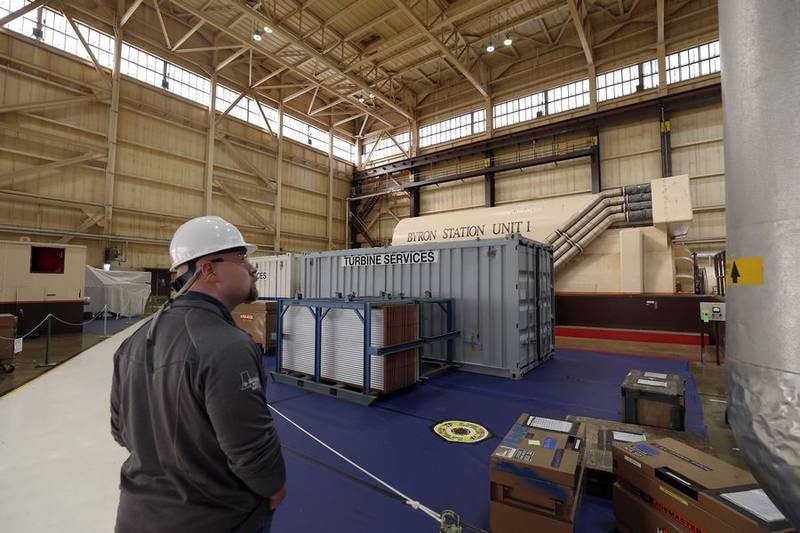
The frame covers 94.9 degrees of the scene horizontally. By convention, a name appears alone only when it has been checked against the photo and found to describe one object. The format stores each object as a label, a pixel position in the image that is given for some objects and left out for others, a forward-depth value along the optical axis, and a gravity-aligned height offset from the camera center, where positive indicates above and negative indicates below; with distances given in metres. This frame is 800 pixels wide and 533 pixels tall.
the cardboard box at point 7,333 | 7.05 -0.97
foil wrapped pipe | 1.18 +0.17
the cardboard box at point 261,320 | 9.17 -0.90
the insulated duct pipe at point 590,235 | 11.63 +1.63
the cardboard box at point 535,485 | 2.37 -1.34
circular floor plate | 4.36 -1.81
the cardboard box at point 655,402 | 4.29 -1.39
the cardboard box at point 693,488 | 1.92 -1.19
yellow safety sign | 1.30 +0.06
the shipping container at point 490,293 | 7.34 -0.16
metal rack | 5.65 -0.98
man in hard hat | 1.40 -0.58
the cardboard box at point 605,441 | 3.19 -1.58
